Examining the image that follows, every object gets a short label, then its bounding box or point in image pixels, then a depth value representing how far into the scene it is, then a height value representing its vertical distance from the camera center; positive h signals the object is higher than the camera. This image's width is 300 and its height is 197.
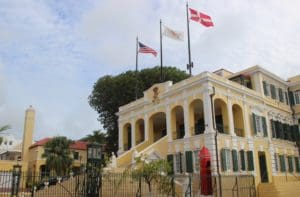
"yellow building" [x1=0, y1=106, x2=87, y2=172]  41.53 +2.90
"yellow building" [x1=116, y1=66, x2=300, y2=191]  22.44 +3.84
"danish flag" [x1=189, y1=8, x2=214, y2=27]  25.27 +11.98
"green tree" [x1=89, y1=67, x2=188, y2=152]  35.62 +8.99
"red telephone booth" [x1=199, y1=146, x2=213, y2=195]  17.95 -0.23
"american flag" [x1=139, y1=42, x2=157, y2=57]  28.88 +10.83
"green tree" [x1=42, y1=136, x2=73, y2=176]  33.53 +1.70
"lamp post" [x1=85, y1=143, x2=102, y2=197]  13.91 +0.06
